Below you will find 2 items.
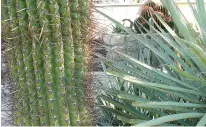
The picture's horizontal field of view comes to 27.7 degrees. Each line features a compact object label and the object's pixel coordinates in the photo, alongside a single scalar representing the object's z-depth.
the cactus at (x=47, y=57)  1.87
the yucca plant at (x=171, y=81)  1.76
